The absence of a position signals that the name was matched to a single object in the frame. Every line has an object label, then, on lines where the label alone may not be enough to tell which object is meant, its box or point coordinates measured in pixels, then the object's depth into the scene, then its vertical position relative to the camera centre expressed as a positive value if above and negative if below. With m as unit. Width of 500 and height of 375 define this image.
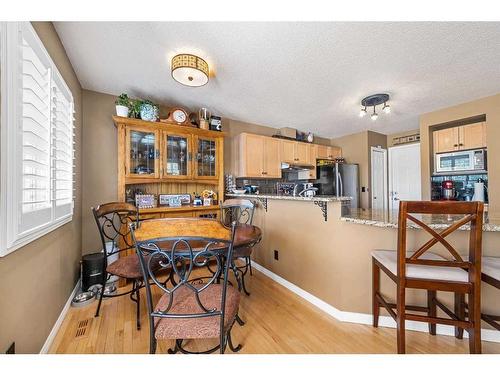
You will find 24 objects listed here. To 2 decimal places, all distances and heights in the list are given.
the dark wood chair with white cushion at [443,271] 1.08 -0.51
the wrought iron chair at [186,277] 1.01 -0.47
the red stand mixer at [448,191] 3.29 -0.06
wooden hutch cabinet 2.52 +0.39
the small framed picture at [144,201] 2.63 -0.15
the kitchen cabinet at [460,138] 2.81 +0.74
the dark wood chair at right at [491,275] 1.16 -0.51
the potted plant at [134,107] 2.59 +1.05
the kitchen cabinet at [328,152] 4.44 +0.82
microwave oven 2.81 +0.38
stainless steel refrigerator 4.30 +0.19
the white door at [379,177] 4.40 +0.24
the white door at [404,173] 4.18 +0.30
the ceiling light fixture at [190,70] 1.84 +1.14
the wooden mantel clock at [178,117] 2.79 +1.01
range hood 4.18 +0.45
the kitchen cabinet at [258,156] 3.47 +0.58
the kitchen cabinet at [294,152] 3.93 +0.73
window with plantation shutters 0.94 +0.30
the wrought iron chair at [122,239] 1.68 -0.61
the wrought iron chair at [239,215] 1.93 -0.41
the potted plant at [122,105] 2.49 +1.04
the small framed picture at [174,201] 2.92 -0.18
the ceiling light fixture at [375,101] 2.67 +1.19
